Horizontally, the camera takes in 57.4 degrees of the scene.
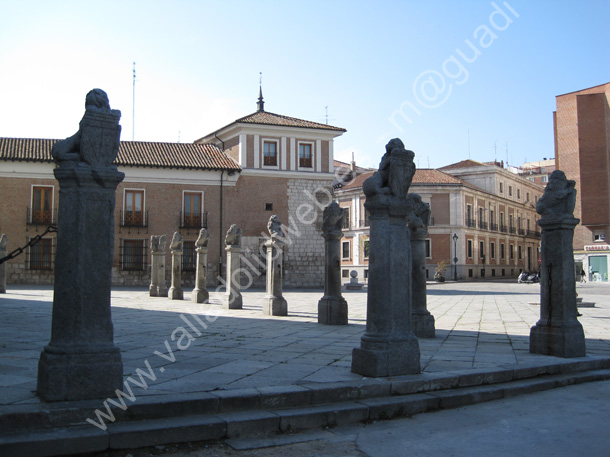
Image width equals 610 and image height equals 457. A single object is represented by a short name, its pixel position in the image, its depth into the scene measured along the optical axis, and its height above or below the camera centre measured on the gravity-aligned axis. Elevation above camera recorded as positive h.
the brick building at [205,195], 28.98 +4.01
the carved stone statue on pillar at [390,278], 5.82 -0.12
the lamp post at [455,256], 45.94 +0.87
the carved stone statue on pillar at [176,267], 18.38 -0.02
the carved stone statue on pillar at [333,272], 11.20 -0.12
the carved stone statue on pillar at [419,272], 9.16 -0.10
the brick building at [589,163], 40.34 +7.64
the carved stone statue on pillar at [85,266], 4.57 +0.00
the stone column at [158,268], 19.18 -0.06
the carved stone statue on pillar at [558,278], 7.41 -0.16
